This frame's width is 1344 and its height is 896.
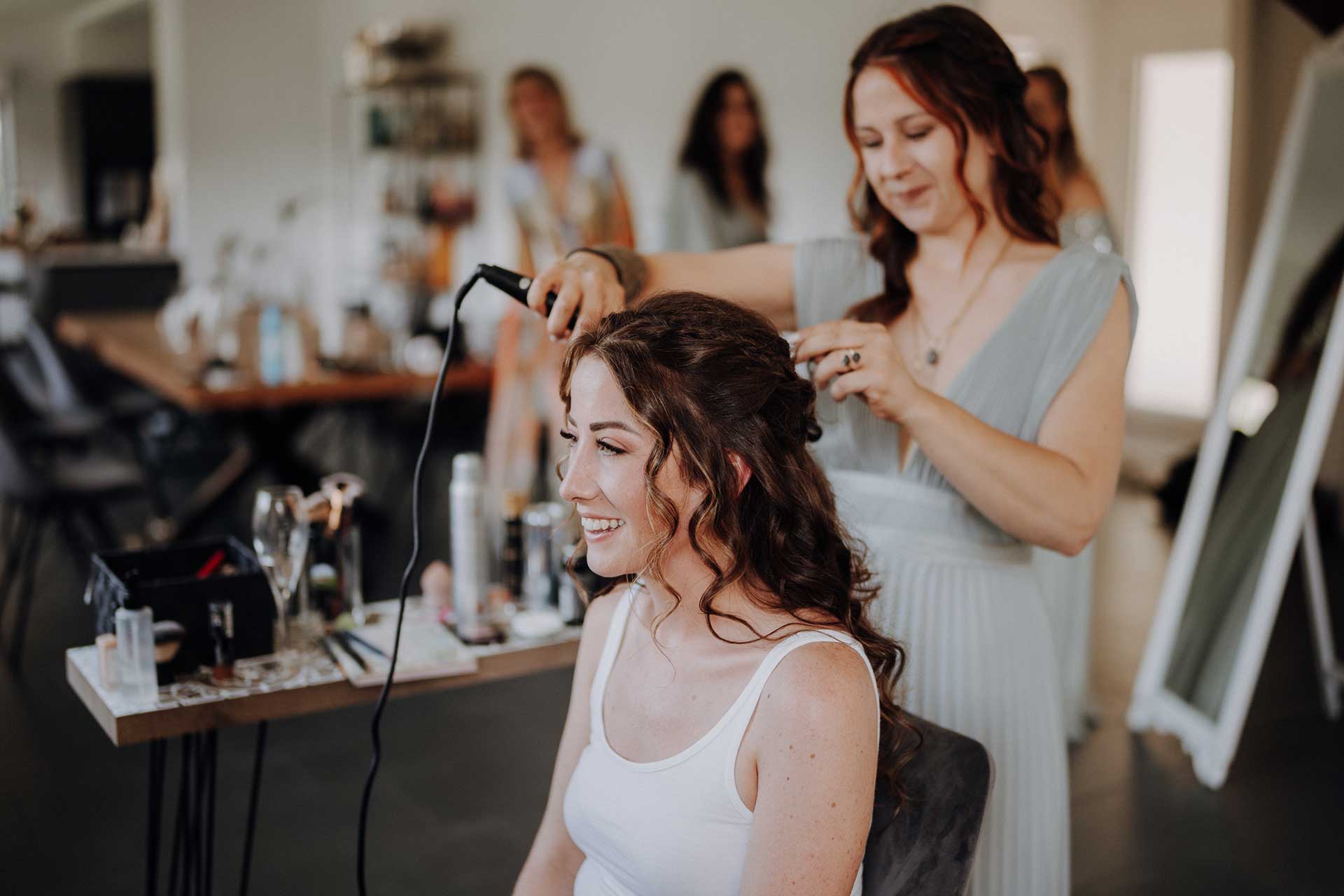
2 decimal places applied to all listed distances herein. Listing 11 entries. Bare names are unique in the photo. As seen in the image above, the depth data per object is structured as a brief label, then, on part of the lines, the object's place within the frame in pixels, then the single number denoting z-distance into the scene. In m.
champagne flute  1.84
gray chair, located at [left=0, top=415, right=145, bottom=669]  4.12
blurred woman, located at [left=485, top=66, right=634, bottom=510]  4.85
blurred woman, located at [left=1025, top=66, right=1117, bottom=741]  3.01
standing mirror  3.18
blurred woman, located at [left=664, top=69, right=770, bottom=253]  4.43
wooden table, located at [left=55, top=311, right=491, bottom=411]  4.39
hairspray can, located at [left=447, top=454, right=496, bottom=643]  1.93
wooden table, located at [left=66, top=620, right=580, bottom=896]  1.58
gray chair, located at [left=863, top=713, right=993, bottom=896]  1.26
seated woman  1.23
